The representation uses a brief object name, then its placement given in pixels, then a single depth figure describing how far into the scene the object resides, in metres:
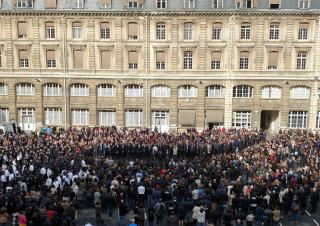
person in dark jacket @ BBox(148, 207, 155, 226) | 22.45
